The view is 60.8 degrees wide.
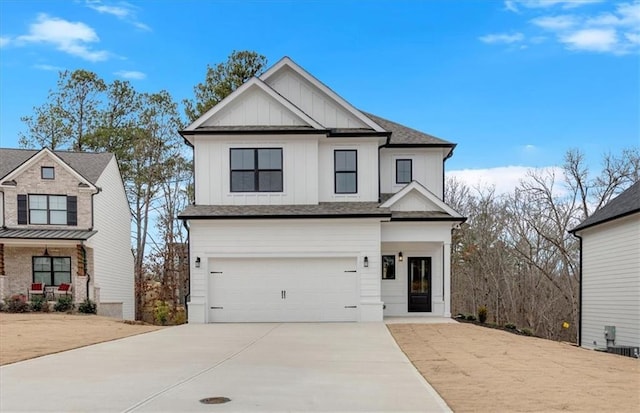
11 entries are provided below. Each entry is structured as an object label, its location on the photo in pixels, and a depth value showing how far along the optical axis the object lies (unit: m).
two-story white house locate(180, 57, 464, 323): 18.61
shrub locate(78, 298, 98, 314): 23.11
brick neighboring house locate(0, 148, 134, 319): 23.94
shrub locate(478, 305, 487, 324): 20.42
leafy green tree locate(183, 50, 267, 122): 33.59
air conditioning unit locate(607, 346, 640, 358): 15.22
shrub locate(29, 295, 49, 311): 22.58
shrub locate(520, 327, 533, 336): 18.27
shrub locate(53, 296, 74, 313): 22.92
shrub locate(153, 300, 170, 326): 30.09
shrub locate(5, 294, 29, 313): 22.34
